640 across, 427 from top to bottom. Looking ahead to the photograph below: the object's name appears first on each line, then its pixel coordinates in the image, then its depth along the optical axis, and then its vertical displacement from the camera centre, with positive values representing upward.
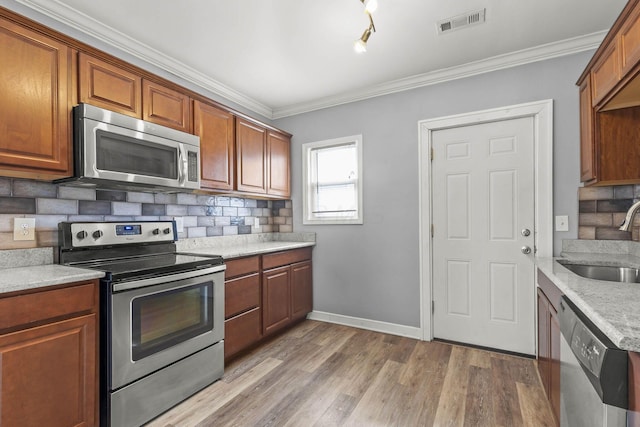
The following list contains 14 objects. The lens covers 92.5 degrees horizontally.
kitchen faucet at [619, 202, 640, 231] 1.49 -0.02
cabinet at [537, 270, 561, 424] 1.53 -0.71
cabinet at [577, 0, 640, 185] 1.61 +0.63
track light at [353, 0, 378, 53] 1.43 +0.95
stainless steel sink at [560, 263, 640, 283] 1.66 -0.34
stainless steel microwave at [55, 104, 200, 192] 1.76 +0.40
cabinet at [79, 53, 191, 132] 1.84 +0.81
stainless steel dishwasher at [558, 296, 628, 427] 0.79 -0.48
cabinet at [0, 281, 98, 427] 1.30 -0.65
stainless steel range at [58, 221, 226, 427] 1.60 -0.61
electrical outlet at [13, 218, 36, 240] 1.76 -0.08
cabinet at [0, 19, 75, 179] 1.52 +0.59
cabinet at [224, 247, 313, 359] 2.44 -0.75
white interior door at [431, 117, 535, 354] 2.54 -0.18
